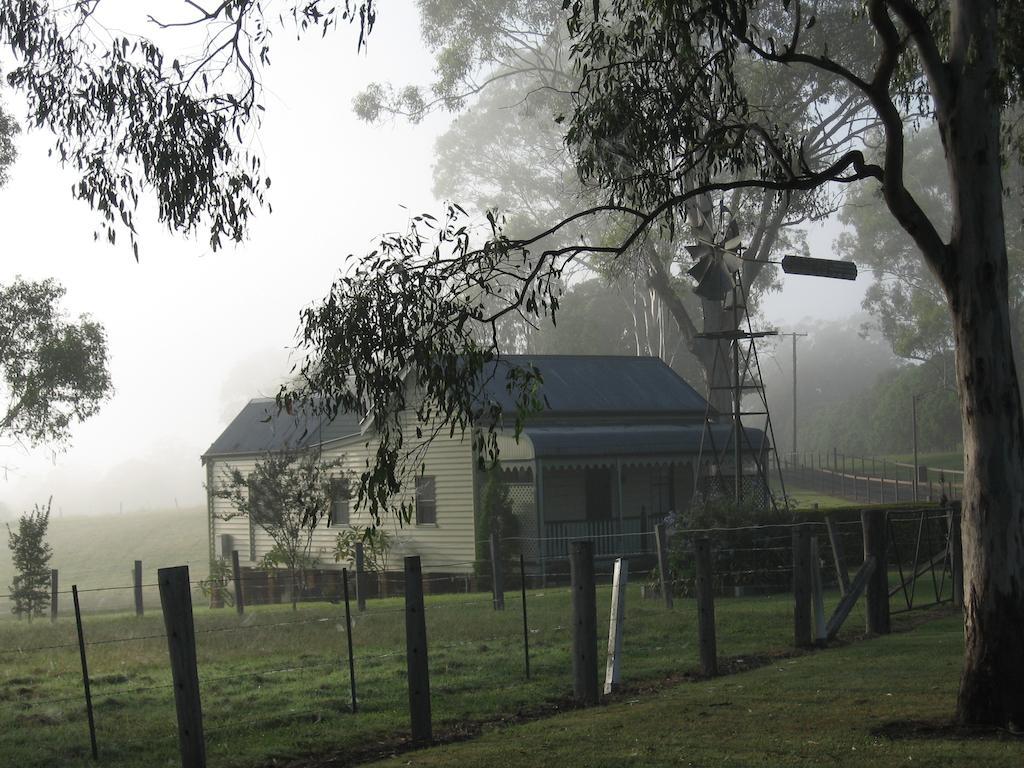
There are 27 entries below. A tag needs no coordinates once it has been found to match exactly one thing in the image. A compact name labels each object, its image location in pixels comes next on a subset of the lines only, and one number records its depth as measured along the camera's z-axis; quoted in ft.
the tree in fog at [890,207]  33.40
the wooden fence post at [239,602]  79.11
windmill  85.25
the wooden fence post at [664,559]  68.39
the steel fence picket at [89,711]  33.46
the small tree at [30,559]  97.04
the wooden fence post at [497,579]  73.56
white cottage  96.43
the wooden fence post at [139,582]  90.63
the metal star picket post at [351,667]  38.42
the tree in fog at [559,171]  139.85
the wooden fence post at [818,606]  50.19
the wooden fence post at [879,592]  52.29
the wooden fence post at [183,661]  29.48
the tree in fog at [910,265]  215.51
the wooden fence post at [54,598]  92.56
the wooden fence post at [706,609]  43.04
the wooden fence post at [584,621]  38.24
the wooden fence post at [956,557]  63.46
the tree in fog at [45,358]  108.17
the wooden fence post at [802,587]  48.52
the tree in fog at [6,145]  111.34
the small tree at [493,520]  95.09
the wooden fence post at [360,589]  74.20
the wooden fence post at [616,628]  40.81
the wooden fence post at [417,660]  33.81
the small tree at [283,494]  97.66
